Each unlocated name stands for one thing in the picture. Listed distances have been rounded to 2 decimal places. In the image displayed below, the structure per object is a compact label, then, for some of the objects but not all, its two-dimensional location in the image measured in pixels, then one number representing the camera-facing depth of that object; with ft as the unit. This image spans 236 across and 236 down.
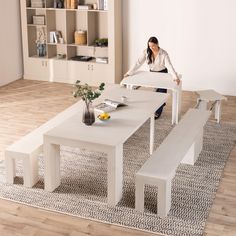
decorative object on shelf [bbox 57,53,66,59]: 25.65
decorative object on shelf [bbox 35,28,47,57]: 25.71
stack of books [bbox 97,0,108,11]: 23.44
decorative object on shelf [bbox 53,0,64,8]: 24.27
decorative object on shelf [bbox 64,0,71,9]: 24.08
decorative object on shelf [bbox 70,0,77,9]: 23.91
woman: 18.94
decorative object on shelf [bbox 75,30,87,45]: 24.49
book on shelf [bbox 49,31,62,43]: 25.06
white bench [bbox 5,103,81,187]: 13.67
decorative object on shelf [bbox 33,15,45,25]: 25.16
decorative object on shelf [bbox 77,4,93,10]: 23.73
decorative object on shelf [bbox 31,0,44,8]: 24.62
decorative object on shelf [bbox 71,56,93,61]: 24.94
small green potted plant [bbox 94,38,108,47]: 24.16
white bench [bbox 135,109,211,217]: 12.22
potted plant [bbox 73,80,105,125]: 13.32
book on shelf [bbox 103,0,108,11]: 23.40
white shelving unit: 24.04
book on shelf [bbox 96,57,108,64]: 24.40
